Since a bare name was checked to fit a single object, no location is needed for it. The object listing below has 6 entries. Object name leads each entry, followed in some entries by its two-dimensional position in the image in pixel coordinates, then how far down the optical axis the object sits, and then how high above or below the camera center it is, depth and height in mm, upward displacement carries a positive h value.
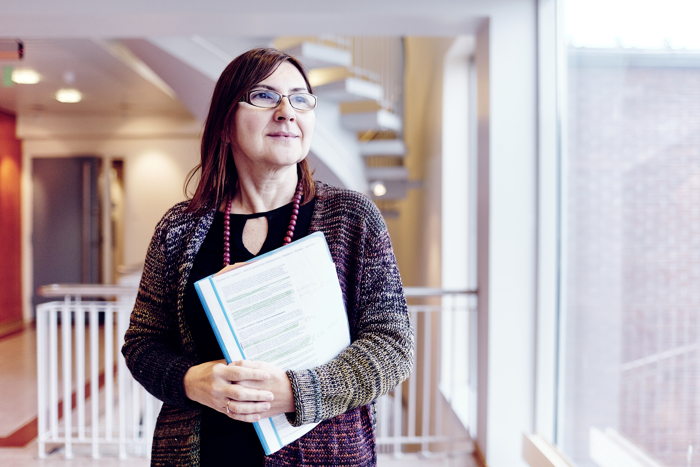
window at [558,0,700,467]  1406 +4
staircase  3715 +1215
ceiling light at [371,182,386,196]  4516 +418
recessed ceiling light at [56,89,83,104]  5312 +1547
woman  740 -83
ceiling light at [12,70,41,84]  4509 +1492
